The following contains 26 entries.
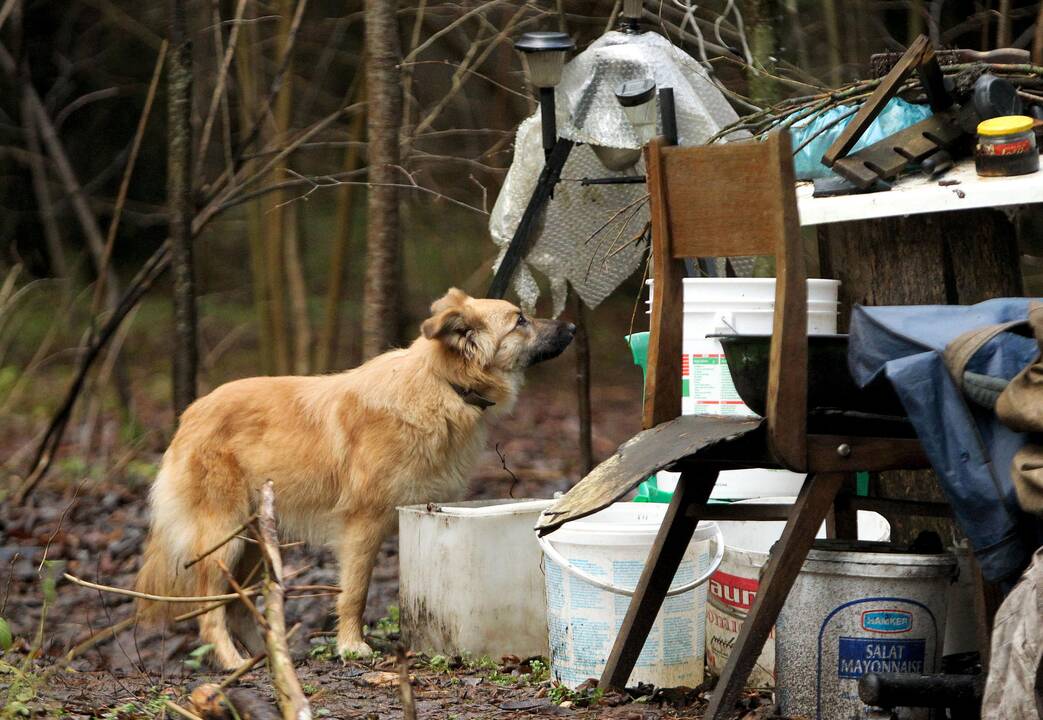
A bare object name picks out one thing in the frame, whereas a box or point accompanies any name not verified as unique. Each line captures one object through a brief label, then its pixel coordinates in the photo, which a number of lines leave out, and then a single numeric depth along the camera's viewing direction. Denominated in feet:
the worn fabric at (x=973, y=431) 16.85
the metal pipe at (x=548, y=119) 34.78
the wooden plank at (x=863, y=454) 20.26
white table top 23.36
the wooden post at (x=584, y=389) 44.60
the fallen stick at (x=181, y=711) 17.61
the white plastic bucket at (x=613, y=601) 25.81
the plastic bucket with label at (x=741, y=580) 26.07
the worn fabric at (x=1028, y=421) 15.62
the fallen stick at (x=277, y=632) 16.35
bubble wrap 35.35
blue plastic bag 27.61
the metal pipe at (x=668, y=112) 32.96
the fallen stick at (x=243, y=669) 17.31
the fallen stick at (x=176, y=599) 17.89
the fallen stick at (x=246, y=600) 16.46
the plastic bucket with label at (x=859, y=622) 21.17
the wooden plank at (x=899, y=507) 21.74
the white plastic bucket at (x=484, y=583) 30.55
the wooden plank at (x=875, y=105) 25.64
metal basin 20.81
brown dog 34.73
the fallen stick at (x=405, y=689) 14.76
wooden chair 19.65
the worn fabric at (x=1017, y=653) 14.61
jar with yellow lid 23.84
